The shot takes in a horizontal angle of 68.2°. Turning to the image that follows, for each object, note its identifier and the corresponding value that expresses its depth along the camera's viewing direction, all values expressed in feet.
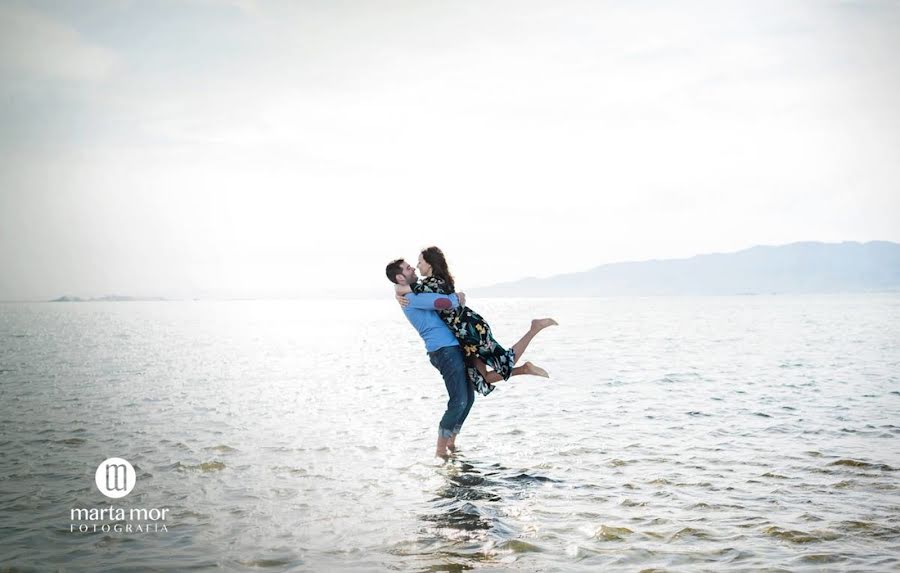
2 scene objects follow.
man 31.39
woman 31.30
